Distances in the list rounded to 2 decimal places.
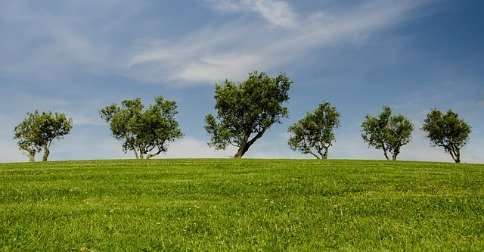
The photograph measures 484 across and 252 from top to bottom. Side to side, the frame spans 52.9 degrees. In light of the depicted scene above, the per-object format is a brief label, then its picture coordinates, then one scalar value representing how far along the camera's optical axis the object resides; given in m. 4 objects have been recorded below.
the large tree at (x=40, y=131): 98.41
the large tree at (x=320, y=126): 98.31
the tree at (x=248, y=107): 83.19
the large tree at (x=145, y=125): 96.00
